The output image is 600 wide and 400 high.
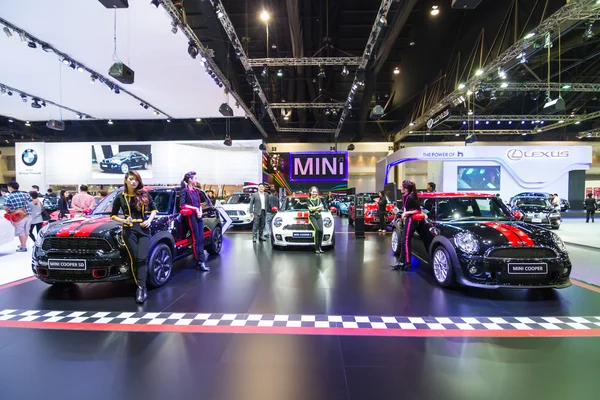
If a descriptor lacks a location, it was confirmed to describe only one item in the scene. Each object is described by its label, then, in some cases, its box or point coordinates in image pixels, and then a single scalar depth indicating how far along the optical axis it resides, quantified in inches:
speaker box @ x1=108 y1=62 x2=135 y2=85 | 257.9
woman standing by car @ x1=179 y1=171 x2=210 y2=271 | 174.6
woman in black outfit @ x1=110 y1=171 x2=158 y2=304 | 127.5
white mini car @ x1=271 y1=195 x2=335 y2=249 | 240.2
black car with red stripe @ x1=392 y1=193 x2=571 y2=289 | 127.0
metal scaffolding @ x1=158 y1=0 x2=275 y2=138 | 233.5
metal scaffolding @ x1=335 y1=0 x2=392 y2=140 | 245.3
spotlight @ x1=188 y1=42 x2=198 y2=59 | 283.9
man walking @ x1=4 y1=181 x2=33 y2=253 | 224.5
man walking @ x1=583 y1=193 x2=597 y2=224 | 462.3
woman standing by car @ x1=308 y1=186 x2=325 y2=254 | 229.5
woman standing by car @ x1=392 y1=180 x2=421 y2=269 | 175.0
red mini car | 396.3
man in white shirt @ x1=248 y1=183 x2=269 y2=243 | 281.3
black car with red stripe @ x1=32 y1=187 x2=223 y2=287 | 127.4
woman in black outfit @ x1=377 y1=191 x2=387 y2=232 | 375.2
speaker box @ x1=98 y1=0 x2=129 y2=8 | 179.3
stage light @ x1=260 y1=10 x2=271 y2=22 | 252.5
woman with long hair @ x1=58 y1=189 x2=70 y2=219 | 341.6
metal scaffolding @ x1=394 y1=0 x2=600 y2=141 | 228.5
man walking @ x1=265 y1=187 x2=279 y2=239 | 301.0
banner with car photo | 684.1
